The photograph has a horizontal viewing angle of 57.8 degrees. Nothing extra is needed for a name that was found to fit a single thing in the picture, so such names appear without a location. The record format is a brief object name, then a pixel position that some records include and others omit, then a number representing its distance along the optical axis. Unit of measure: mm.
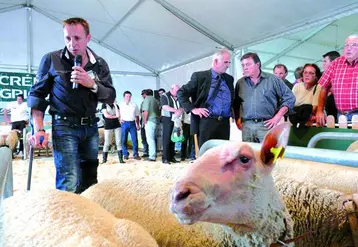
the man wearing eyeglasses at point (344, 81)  3072
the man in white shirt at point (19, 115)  9266
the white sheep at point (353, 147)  2556
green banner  11617
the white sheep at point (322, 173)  1654
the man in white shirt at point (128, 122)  8422
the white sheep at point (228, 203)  1077
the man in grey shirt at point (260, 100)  3088
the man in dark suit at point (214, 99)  3125
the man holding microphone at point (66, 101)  2018
